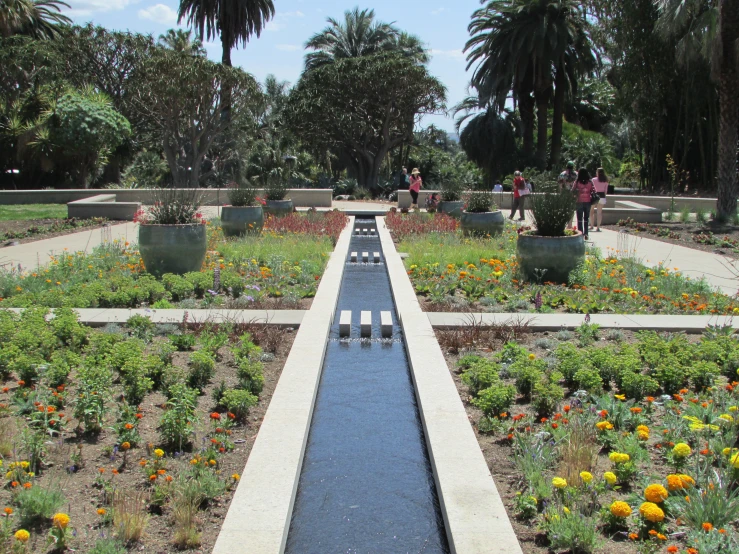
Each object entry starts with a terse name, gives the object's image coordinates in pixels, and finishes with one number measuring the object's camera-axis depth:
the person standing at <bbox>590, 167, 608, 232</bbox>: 17.95
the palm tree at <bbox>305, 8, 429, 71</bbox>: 45.91
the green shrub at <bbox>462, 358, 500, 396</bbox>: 5.95
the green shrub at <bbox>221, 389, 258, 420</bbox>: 5.41
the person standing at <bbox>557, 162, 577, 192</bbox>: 17.67
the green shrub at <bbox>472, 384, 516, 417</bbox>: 5.44
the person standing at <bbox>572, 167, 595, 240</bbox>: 16.27
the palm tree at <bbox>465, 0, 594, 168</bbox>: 34.44
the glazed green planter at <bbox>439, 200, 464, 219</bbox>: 19.23
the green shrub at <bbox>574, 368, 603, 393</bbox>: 5.82
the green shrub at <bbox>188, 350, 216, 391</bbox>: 6.09
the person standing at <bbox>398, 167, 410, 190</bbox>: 29.38
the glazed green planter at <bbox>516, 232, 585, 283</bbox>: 10.49
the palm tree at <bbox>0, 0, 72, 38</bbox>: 35.59
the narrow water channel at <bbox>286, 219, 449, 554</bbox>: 4.02
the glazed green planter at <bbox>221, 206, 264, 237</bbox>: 15.91
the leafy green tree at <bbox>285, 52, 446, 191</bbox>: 35.97
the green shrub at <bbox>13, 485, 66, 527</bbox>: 3.79
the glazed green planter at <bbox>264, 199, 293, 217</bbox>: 19.34
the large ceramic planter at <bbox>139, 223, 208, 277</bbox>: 10.58
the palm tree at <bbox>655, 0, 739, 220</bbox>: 19.16
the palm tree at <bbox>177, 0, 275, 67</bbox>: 39.84
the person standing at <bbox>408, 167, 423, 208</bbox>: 23.94
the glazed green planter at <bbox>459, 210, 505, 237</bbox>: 15.49
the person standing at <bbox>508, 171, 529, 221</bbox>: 19.81
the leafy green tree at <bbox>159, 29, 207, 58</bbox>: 47.31
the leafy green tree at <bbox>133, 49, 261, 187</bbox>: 32.53
